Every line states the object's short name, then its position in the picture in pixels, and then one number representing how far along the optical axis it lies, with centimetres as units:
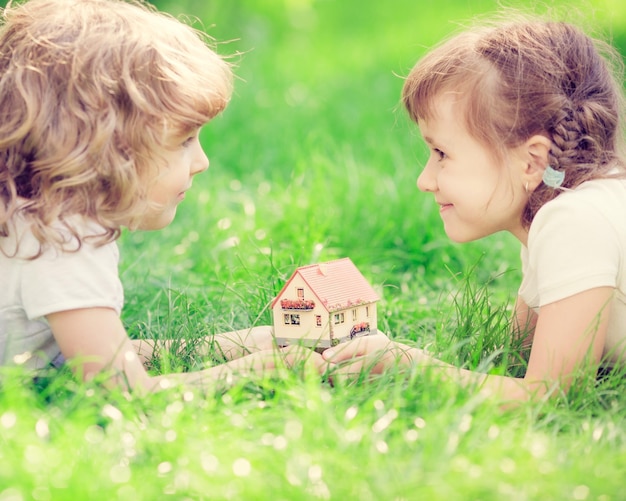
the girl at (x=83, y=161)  229
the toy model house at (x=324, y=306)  241
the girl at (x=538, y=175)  234
